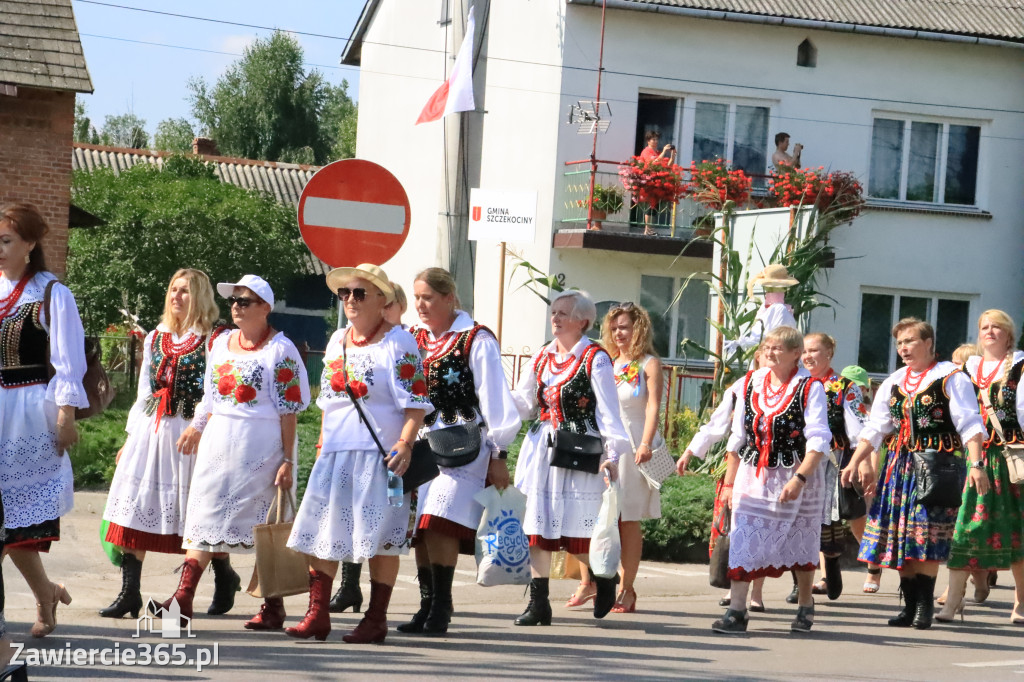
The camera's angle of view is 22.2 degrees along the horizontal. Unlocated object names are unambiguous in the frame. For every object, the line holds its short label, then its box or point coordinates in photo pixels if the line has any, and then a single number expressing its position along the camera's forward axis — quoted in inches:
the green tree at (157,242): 2080.3
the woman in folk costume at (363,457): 503.4
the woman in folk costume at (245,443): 544.1
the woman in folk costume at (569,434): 594.8
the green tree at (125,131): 5041.8
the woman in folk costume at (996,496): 658.8
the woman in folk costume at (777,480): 592.2
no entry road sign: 621.2
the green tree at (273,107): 4268.4
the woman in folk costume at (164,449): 568.4
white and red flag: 644.0
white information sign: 722.7
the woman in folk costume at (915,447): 637.6
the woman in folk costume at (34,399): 491.6
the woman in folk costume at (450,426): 552.6
